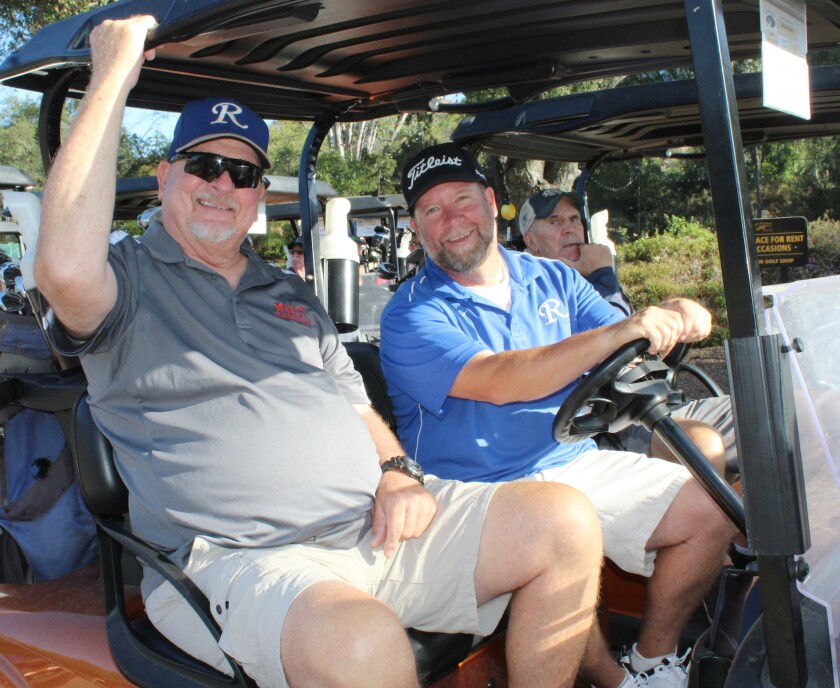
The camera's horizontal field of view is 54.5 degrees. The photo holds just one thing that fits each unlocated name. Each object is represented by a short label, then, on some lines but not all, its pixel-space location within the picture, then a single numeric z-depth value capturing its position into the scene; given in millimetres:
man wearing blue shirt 1960
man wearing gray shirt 1593
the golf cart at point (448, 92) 1189
